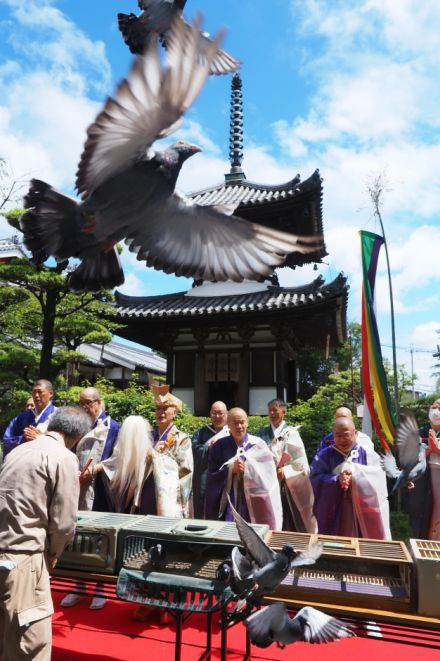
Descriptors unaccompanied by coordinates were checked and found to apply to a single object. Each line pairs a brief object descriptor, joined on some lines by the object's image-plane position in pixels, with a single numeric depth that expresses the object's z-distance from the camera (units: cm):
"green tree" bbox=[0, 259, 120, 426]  1390
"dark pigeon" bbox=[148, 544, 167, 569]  265
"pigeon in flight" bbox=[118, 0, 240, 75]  411
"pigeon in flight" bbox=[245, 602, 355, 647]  210
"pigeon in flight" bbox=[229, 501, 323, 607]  220
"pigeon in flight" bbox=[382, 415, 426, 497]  505
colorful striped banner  921
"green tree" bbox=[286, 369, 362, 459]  1067
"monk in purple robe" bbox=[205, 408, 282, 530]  482
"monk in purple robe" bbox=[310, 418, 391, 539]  439
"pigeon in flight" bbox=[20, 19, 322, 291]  222
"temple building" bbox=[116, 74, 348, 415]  1177
